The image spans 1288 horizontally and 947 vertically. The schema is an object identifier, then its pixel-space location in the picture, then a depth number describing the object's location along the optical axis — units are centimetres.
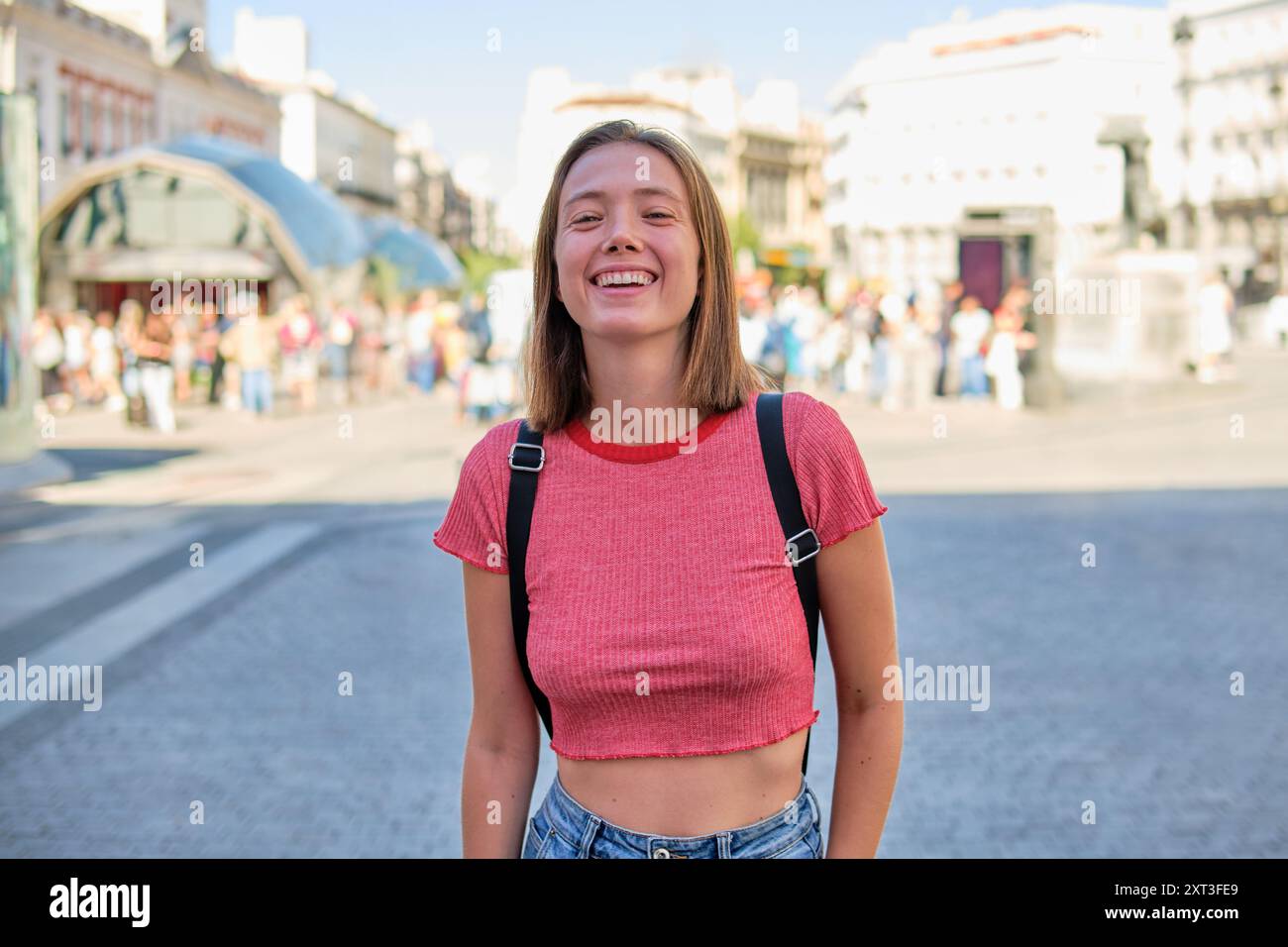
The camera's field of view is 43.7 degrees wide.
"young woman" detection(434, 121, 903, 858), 196
